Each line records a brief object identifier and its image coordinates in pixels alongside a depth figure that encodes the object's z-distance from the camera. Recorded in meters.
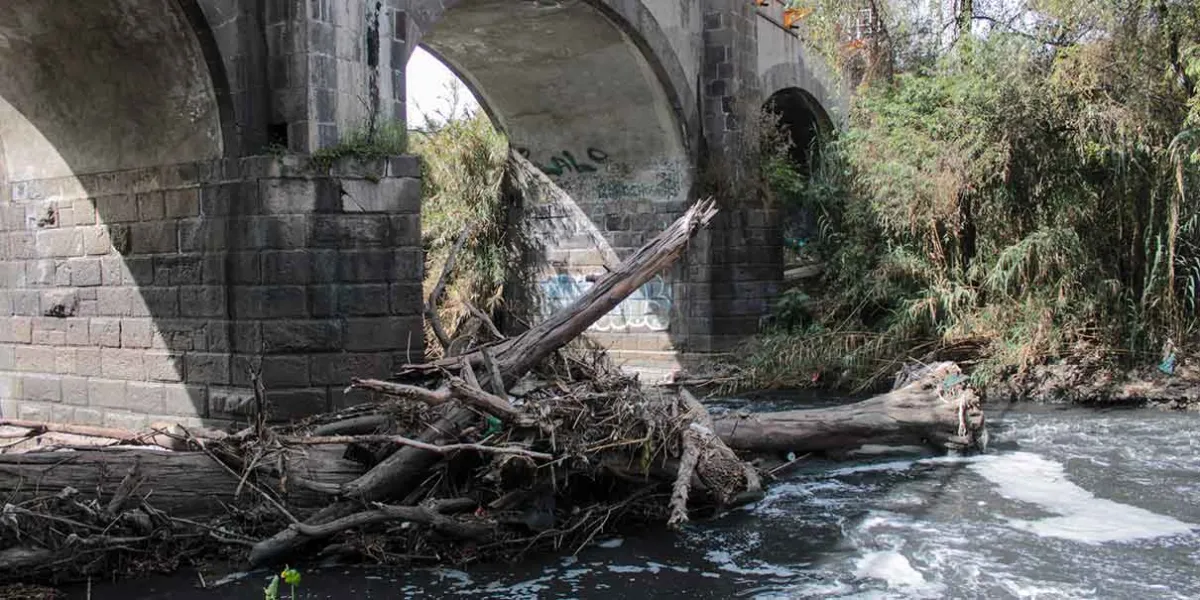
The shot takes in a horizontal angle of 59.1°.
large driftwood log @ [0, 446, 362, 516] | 5.54
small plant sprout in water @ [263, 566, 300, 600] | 3.36
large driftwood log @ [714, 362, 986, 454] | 7.96
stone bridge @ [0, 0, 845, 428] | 8.40
